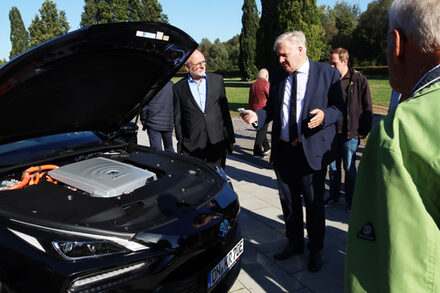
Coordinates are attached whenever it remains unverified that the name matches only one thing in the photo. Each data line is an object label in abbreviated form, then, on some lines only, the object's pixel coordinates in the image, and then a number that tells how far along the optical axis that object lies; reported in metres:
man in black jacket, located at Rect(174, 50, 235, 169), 3.91
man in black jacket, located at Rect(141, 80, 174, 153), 5.82
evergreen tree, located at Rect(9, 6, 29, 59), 53.12
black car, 1.74
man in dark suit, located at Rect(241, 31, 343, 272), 2.89
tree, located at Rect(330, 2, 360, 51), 45.42
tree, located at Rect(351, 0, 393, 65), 41.03
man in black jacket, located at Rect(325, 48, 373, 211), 4.17
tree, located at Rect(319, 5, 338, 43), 48.41
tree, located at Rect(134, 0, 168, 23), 48.75
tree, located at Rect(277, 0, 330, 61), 18.73
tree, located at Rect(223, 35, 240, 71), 54.97
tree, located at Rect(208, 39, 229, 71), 58.12
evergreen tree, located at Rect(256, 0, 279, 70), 24.48
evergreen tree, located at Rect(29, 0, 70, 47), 32.38
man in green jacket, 0.73
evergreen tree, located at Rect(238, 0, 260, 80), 36.62
